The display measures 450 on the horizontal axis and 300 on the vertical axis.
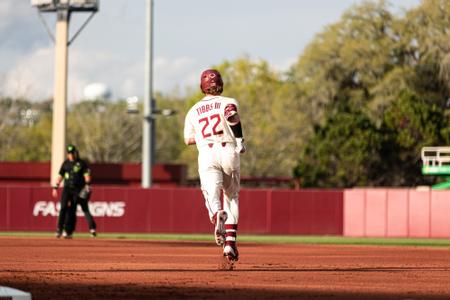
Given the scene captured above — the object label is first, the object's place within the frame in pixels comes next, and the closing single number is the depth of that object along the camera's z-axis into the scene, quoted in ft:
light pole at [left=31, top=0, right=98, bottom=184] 173.78
